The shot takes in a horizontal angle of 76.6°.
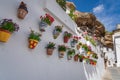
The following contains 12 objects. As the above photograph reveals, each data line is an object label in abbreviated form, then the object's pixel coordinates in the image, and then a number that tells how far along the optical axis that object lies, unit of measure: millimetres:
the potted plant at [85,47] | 3381
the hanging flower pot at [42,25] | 1578
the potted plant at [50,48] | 1686
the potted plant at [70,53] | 2325
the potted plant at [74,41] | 2611
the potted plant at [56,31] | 1924
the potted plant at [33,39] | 1368
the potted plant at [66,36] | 2304
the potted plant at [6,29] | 1044
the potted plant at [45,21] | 1583
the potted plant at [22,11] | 1259
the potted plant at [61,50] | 2005
